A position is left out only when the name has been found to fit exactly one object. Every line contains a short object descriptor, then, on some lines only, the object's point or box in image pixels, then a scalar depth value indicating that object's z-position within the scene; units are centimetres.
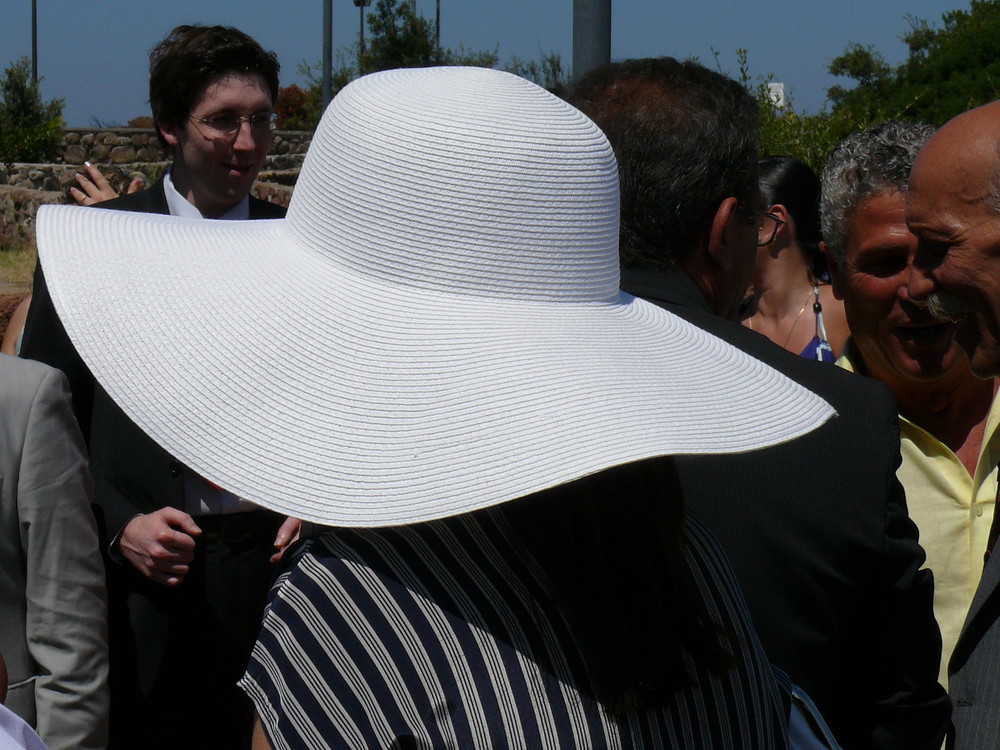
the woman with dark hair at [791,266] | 442
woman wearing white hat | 104
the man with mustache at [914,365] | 232
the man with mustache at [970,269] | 162
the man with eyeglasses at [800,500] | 165
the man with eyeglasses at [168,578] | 277
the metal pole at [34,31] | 2877
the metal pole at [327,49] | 1422
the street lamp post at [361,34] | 2455
